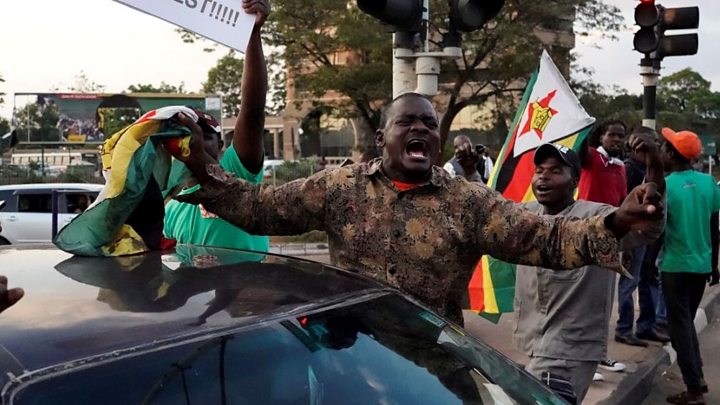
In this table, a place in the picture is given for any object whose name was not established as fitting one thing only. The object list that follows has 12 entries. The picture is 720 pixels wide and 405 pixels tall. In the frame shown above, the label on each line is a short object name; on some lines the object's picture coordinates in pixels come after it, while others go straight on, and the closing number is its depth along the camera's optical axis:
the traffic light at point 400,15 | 5.76
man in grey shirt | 3.52
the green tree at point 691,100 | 69.18
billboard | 31.50
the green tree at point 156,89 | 66.75
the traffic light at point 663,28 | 8.91
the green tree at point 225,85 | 62.97
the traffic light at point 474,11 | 6.29
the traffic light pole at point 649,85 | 9.40
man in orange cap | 5.32
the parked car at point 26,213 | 13.76
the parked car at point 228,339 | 1.63
